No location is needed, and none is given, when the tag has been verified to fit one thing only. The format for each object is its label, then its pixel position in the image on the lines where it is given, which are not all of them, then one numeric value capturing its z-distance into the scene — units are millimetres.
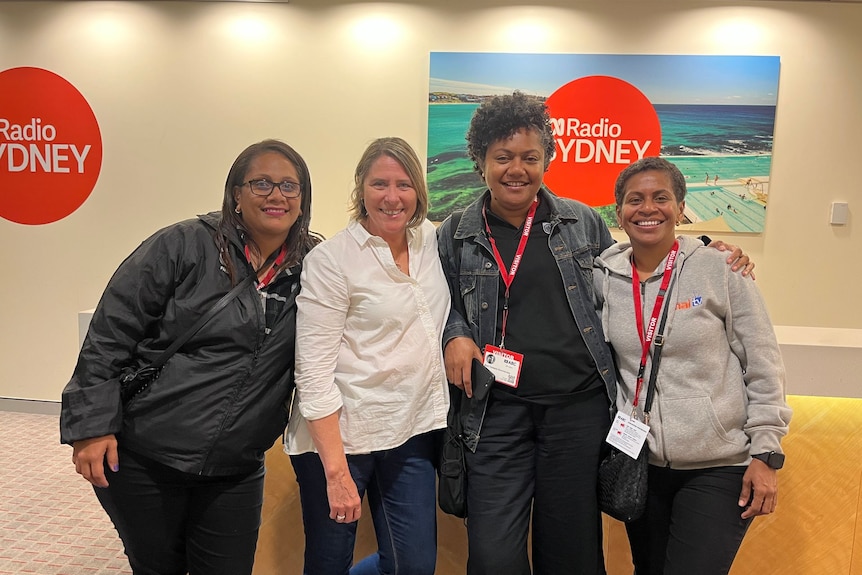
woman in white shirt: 1565
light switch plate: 3969
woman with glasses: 1504
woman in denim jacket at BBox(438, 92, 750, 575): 1656
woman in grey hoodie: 1515
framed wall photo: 3924
